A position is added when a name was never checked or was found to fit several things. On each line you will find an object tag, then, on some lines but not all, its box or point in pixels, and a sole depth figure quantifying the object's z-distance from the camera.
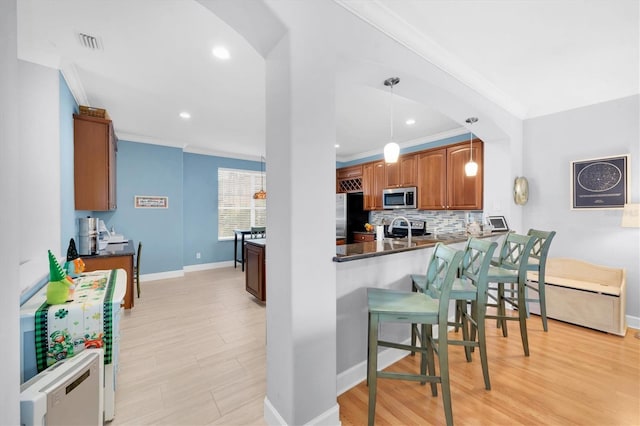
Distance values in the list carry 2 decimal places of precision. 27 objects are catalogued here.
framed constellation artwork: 2.82
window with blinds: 6.25
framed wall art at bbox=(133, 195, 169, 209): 4.88
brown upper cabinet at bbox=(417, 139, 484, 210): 3.89
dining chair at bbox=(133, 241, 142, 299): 3.82
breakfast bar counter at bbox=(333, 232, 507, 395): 1.84
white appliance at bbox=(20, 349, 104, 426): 1.09
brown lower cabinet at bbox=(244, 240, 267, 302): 3.55
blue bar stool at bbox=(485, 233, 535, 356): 2.30
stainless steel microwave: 4.83
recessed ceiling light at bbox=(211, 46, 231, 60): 2.20
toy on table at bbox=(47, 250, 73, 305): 1.51
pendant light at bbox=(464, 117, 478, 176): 3.31
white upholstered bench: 2.63
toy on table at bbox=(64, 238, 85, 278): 2.07
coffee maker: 3.03
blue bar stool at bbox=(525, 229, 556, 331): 2.67
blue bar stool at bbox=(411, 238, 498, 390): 1.85
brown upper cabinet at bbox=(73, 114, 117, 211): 3.05
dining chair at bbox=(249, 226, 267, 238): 5.80
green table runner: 1.41
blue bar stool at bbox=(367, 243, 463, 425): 1.46
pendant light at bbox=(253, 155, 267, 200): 6.12
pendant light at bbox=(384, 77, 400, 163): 2.36
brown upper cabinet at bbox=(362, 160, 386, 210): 5.55
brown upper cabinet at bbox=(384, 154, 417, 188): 4.85
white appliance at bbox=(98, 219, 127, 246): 3.96
